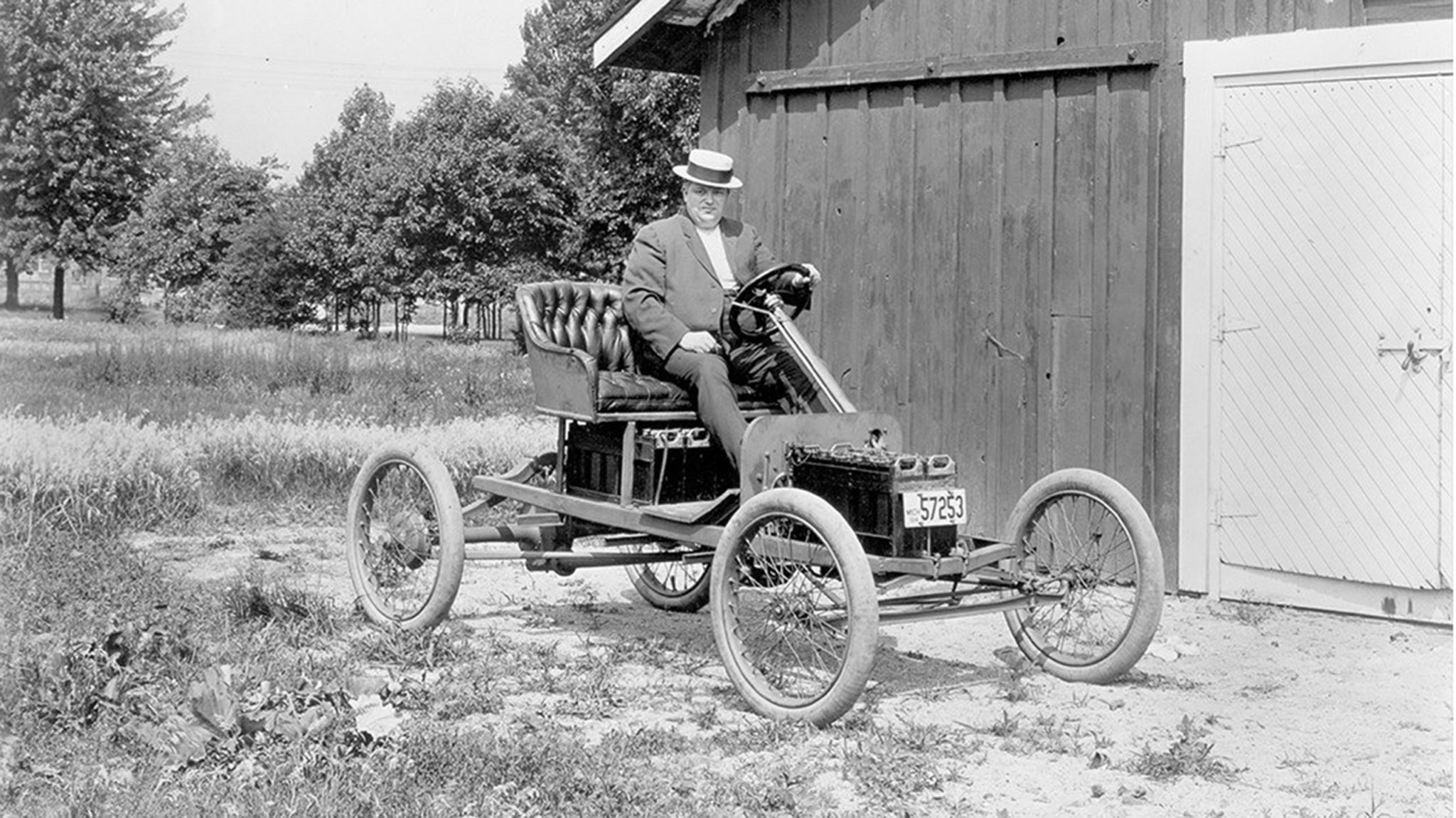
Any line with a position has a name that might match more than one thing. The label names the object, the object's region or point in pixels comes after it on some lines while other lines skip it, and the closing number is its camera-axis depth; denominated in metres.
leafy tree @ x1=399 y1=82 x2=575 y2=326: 41.56
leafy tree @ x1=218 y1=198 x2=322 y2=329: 44.88
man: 6.61
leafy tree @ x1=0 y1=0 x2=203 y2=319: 21.23
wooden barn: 7.48
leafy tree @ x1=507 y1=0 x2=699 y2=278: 32.66
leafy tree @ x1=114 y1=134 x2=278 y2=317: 45.91
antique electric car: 5.50
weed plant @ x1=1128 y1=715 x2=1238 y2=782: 4.86
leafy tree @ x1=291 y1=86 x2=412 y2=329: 44.94
